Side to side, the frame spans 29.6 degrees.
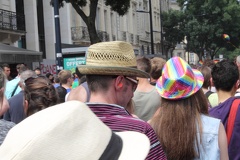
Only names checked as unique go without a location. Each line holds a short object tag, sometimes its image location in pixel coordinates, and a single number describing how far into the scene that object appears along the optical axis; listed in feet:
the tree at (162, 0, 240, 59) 150.41
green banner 51.34
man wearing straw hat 8.14
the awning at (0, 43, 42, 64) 47.81
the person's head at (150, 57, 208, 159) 9.80
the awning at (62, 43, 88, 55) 52.00
